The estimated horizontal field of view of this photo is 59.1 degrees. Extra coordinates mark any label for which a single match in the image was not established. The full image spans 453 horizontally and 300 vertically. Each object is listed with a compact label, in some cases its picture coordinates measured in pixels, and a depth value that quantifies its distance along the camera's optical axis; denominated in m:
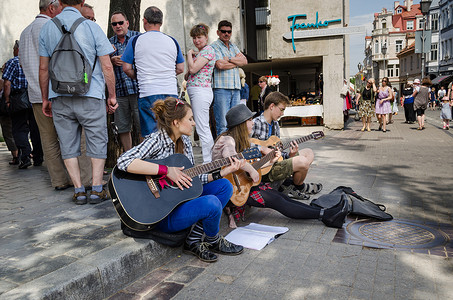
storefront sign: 14.85
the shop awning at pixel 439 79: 45.88
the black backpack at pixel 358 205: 4.35
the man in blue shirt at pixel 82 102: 4.20
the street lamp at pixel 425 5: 20.85
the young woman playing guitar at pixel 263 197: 4.18
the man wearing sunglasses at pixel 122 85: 5.44
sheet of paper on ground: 3.75
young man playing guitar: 4.81
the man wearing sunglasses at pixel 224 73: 5.84
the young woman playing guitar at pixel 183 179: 3.17
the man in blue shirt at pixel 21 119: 6.67
